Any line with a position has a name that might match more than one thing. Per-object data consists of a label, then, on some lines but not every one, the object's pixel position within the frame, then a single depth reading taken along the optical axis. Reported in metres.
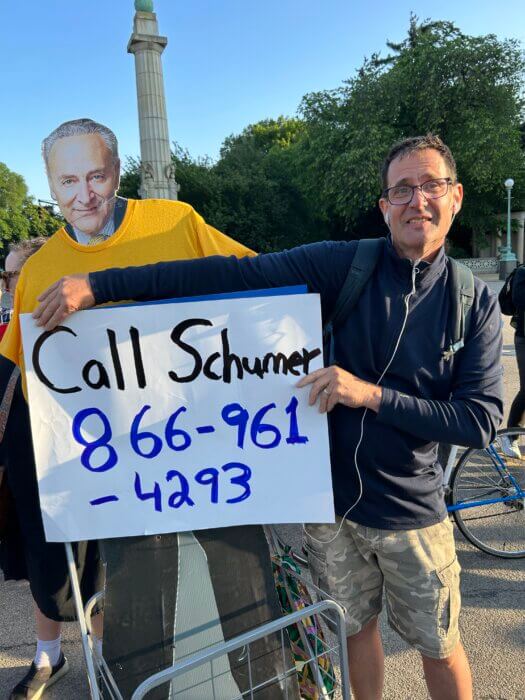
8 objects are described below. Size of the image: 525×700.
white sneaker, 3.12
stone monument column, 9.19
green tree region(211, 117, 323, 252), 26.25
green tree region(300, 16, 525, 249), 25.00
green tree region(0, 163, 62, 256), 39.28
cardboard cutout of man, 1.34
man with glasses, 1.35
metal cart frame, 1.04
